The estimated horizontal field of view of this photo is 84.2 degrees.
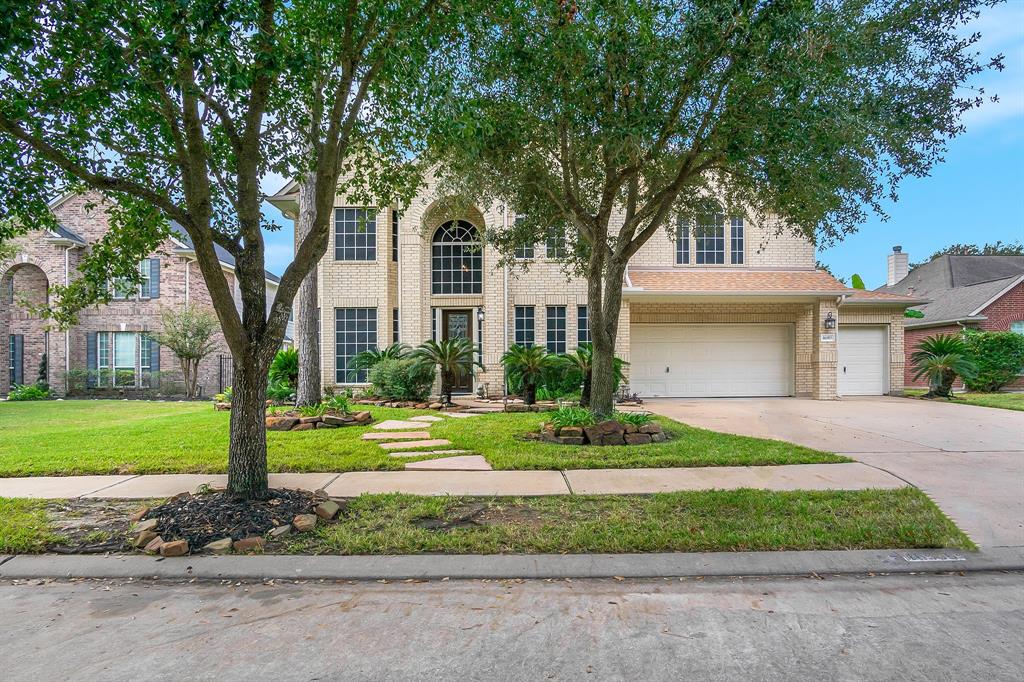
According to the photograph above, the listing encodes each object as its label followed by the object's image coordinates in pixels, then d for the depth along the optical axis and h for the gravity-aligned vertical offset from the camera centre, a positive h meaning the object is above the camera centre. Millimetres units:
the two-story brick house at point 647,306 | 15562 +1077
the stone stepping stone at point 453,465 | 6641 -1440
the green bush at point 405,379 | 13508 -812
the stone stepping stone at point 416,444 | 8039 -1431
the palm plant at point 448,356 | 13367 -269
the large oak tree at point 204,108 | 3953 +2019
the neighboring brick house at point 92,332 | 20625 +576
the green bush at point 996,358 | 18203 -525
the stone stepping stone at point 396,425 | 9758 -1422
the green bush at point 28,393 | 19438 -1590
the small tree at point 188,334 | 19375 +431
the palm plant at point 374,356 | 14430 -271
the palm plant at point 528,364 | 12742 -445
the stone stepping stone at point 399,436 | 8766 -1433
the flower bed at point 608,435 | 8039 -1302
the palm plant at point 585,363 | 10844 -437
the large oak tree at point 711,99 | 5766 +2909
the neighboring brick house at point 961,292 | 21391 +2057
